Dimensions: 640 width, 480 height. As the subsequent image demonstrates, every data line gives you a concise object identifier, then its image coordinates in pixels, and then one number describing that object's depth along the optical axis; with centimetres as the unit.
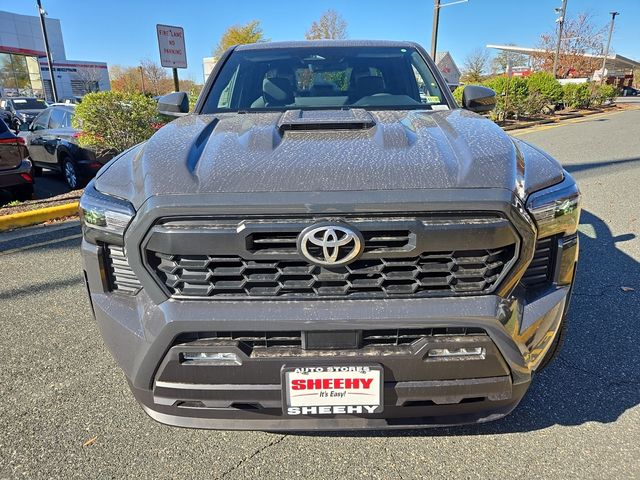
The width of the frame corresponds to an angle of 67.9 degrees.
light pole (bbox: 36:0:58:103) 2330
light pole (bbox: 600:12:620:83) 4906
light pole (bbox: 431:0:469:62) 1817
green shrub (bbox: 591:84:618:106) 2969
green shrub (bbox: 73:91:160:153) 695
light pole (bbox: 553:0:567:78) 3275
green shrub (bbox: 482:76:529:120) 1764
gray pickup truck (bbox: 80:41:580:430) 162
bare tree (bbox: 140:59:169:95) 5978
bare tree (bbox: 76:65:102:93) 4507
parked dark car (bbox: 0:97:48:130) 2314
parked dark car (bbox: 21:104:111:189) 764
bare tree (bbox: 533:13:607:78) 4875
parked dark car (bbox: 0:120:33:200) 650
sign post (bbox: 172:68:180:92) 998
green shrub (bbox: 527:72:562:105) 2072
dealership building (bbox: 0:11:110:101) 4056
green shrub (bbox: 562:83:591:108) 2584
